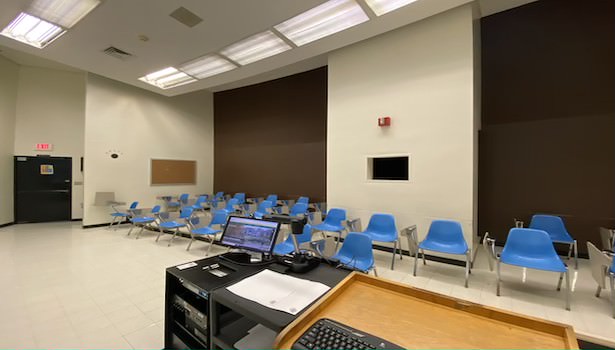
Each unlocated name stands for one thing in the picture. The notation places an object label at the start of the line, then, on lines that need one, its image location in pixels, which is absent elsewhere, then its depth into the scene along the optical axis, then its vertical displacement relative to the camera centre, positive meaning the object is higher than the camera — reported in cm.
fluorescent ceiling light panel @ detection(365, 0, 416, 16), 369 +257
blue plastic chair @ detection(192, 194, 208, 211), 756 -80
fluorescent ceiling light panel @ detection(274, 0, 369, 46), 389 +261
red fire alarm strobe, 477 +107
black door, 719 -40
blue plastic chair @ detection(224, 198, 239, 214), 675 -78
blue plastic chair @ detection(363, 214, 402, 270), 405 -86
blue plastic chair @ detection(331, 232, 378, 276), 290 -90
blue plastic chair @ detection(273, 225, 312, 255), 364 -103
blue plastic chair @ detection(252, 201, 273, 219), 617 -79
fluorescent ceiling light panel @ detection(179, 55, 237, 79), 562 +259
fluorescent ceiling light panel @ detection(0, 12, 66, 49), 420 +255
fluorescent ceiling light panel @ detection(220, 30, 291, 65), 476 +260
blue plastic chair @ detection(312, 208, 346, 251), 475 -89
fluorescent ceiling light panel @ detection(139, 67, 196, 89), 642 +262
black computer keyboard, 93 -61
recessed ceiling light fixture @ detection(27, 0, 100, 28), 375 +256
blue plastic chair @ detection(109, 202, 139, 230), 683 -106
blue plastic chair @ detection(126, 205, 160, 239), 598 -104
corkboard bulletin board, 833 +15
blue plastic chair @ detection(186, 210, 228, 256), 519 -96
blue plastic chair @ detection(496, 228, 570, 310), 292 -90
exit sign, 734 +84
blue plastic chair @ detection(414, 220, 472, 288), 347 -91
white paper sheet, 125 -62
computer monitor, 186 -44
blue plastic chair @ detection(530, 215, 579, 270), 393 -80
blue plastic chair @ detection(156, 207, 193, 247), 550 -105
